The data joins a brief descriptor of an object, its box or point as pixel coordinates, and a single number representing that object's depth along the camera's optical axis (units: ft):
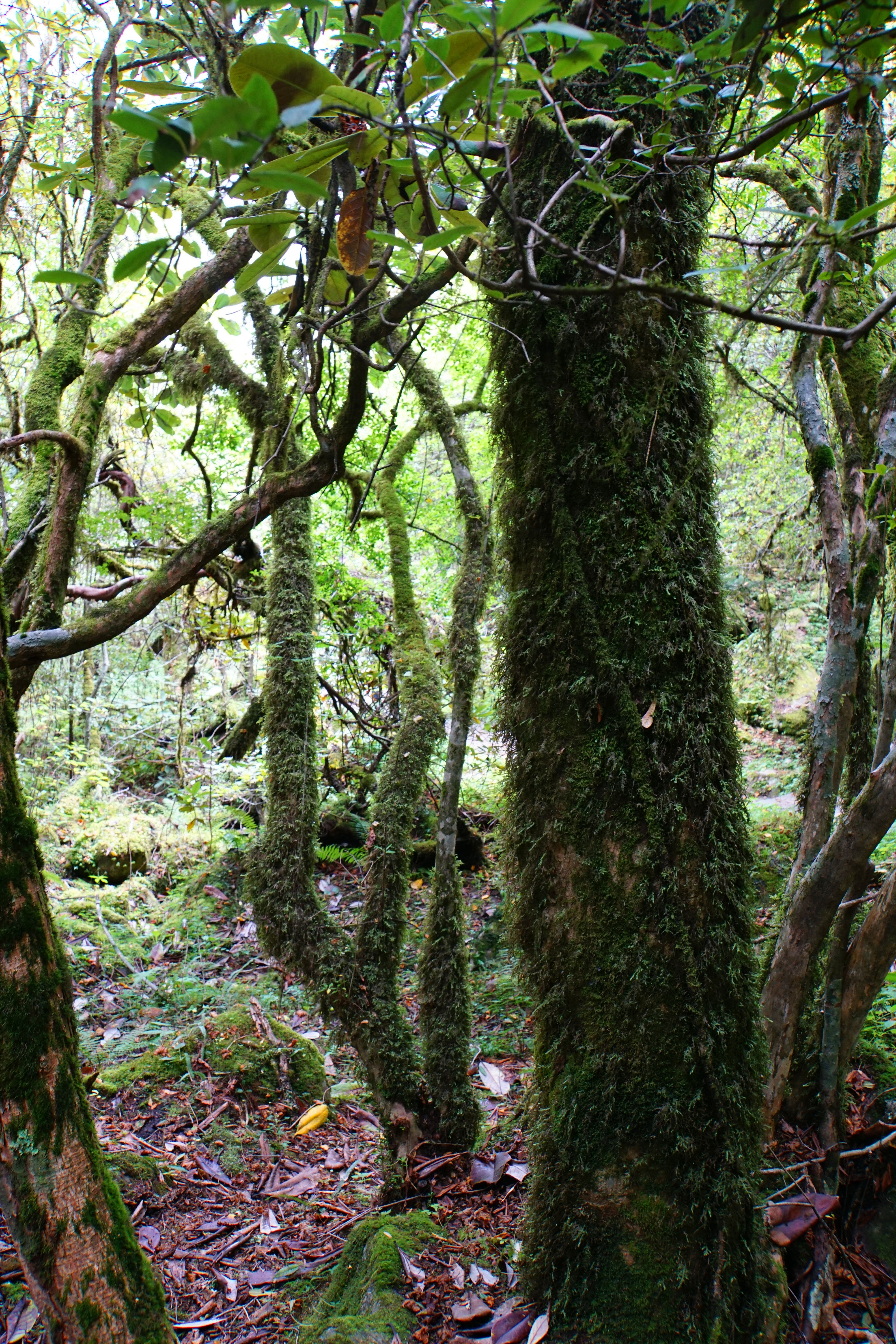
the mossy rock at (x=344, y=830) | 22.18
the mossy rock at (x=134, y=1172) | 10.01
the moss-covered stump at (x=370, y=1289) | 6.12
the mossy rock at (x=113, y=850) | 21.47
